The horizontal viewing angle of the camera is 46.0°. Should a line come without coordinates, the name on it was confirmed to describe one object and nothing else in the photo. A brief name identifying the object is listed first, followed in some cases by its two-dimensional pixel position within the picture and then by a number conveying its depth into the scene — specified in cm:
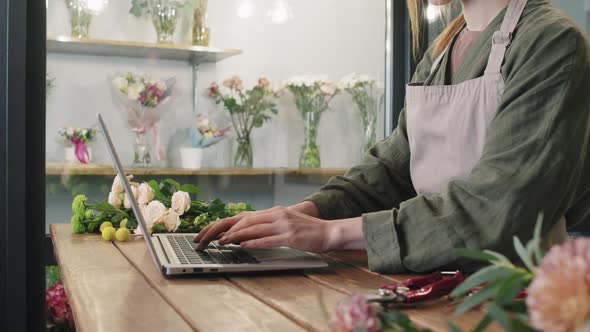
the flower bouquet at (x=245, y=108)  307
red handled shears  82
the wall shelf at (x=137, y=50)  278
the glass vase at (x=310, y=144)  320
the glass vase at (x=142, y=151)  293
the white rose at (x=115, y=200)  180
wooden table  76
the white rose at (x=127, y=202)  176
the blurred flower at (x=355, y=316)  35
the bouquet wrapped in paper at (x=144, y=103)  292
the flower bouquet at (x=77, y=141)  279
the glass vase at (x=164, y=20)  297
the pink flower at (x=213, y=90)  305
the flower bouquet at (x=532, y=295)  30
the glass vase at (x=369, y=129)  328
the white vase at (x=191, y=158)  302
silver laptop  106
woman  108
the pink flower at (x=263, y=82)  313
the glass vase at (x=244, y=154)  311
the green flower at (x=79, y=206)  173
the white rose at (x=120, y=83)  290
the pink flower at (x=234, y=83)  307
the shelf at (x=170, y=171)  279
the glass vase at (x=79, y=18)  280
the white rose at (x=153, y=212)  164
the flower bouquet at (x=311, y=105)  319
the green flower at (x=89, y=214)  175
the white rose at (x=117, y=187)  178
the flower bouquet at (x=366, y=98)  326
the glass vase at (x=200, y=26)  302
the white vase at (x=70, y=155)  279
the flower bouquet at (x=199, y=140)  303
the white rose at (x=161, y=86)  297
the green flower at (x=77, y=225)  172
